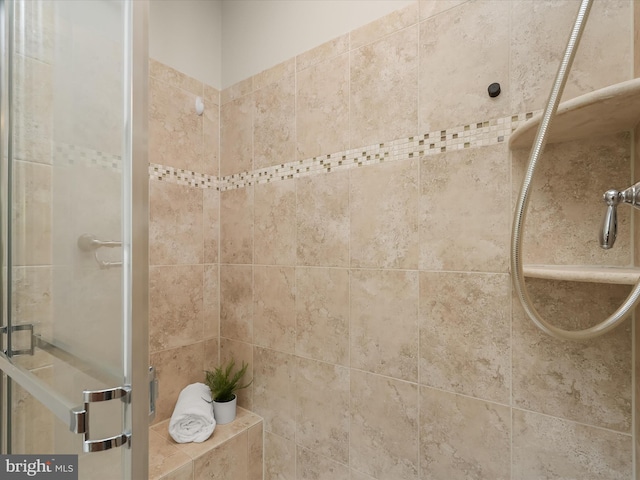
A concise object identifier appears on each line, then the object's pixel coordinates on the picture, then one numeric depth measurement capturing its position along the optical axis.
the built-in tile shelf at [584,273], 0.60
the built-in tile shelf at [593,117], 0.59
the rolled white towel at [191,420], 1.23
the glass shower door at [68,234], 0.54
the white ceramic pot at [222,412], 1.37
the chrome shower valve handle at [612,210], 0.56
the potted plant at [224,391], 1.38
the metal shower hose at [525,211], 0.56
